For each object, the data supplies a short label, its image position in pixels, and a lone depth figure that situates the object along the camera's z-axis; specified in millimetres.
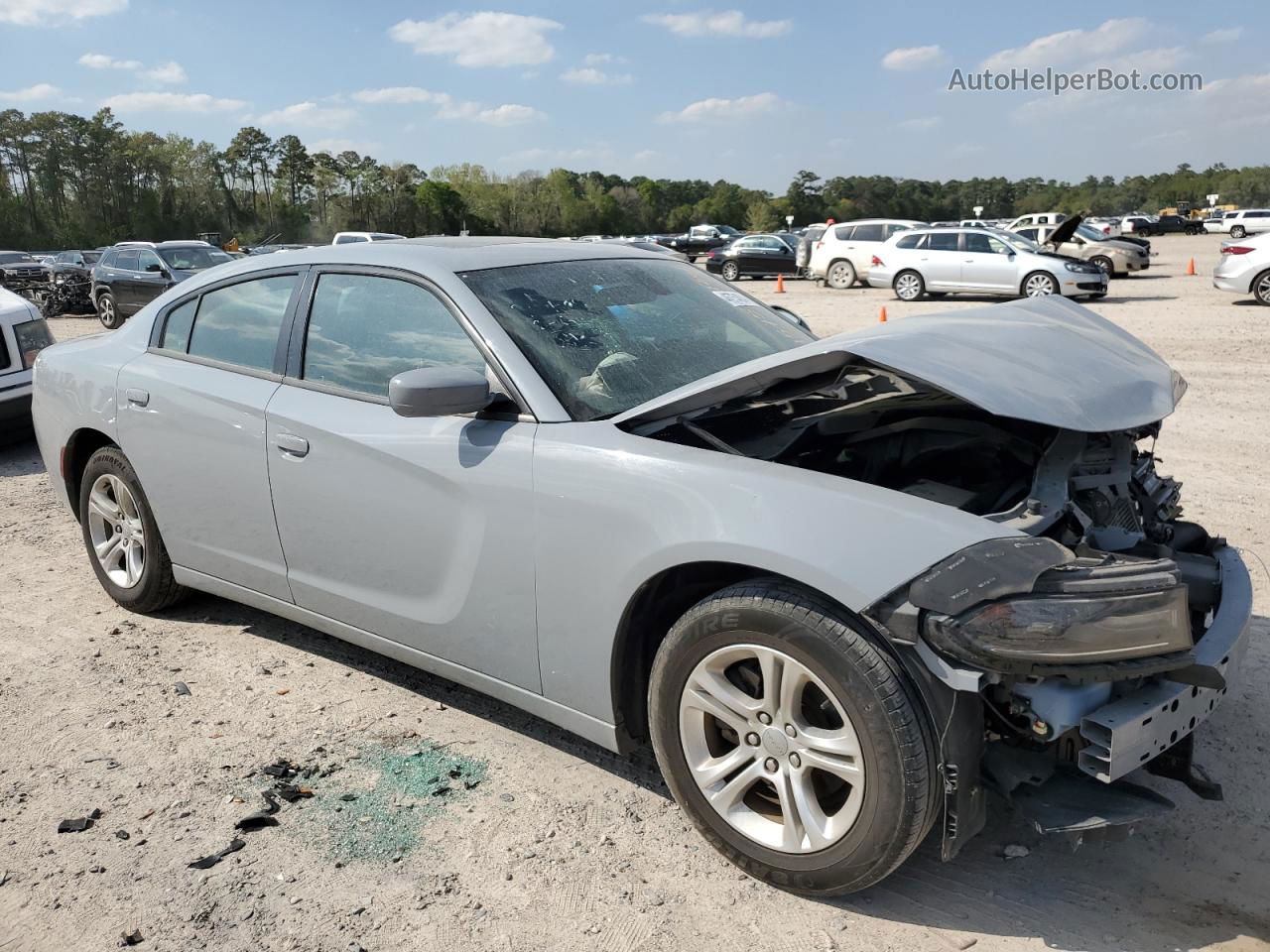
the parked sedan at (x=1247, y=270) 16797
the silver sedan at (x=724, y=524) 2277
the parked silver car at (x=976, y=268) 19234
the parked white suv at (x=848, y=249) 23938
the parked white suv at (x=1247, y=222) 58906
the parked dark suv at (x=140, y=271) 19672
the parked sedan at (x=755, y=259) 31266
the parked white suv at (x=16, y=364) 8227
